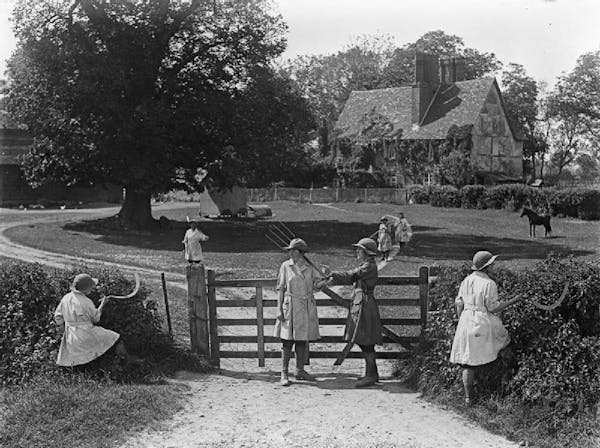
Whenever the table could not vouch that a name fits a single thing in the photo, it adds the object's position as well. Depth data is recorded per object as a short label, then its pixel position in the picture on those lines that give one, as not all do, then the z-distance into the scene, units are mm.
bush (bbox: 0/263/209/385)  9766
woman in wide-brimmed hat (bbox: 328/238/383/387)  9938
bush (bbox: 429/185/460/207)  53406
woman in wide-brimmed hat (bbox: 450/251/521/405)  8625
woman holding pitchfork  10094
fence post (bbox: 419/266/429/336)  10359
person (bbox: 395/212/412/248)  29094
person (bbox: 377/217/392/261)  25422
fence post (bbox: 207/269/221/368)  10820
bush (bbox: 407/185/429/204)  56141
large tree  32406
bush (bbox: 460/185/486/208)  51500
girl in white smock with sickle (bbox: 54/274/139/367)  9477
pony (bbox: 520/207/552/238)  34594
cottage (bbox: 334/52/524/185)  61906
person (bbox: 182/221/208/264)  19875
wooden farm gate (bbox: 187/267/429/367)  10625
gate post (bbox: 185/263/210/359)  10797
